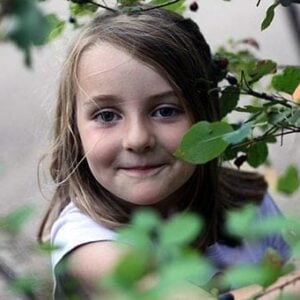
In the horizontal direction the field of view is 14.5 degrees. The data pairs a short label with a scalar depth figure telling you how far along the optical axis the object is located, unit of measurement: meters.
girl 1.04
